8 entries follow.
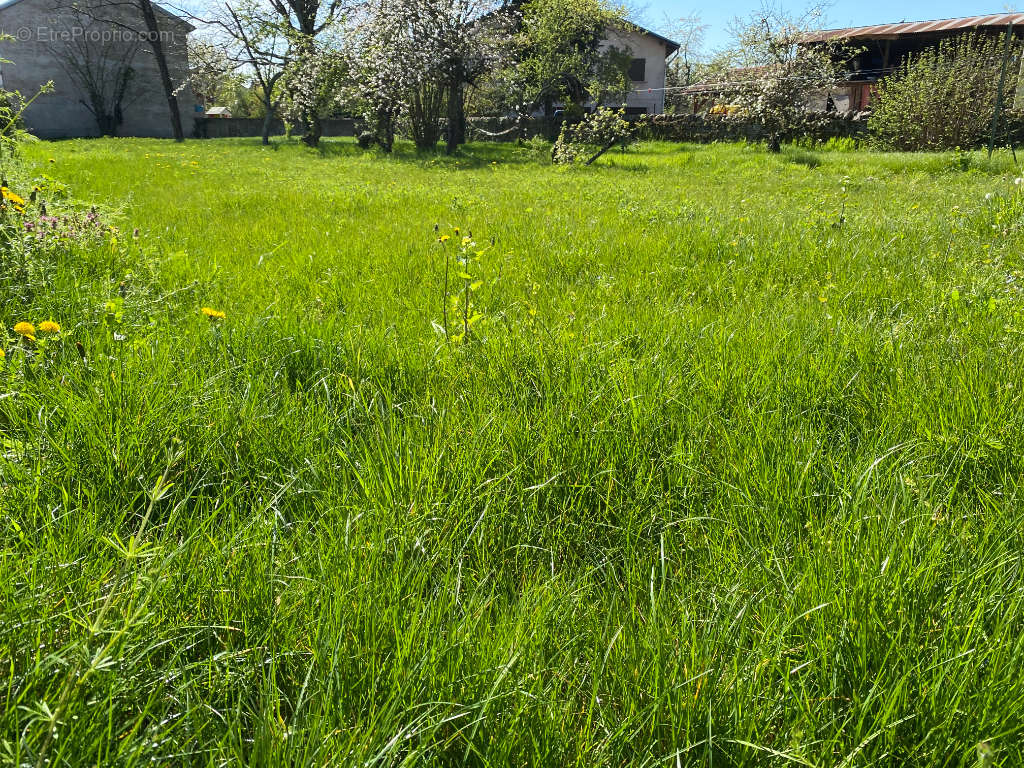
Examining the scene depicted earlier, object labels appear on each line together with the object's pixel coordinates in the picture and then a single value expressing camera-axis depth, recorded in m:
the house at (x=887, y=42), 32.44
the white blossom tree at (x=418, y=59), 20.55
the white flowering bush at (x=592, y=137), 16.97
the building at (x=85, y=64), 35.66
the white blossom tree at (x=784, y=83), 19.88
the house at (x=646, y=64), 41.34
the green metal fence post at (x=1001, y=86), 11.02
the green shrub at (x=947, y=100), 16.39
